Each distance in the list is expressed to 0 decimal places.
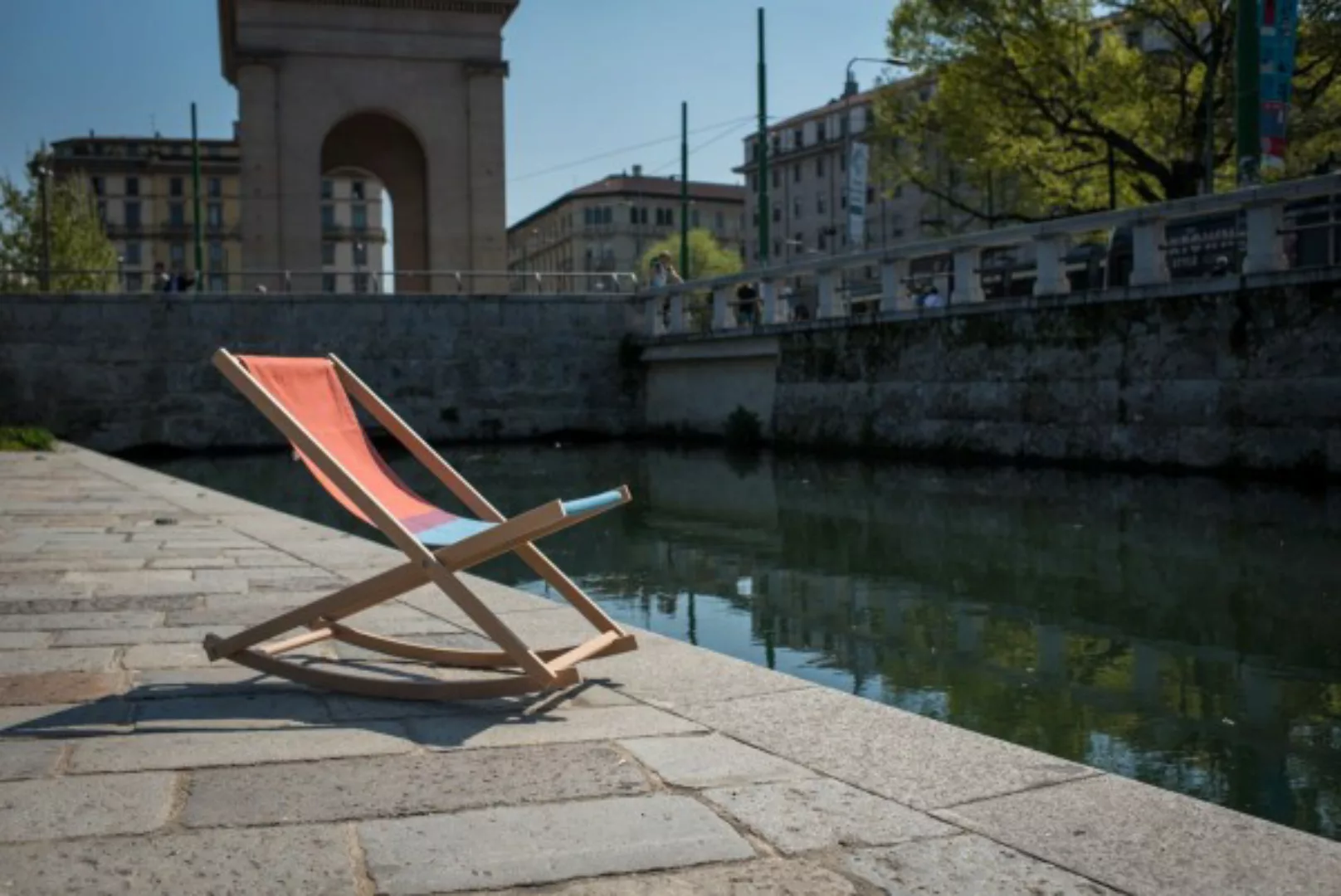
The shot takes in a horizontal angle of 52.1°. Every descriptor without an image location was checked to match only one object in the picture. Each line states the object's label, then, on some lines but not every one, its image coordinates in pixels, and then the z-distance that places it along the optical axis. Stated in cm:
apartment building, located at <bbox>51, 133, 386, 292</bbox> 10131
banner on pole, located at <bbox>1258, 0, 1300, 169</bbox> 1608
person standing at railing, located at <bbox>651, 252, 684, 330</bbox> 3131
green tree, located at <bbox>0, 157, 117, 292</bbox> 5147
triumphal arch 3384
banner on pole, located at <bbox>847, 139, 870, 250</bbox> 3253
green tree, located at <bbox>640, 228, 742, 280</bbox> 8569
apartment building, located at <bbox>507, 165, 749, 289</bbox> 11256
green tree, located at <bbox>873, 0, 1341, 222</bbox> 2773
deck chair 402
